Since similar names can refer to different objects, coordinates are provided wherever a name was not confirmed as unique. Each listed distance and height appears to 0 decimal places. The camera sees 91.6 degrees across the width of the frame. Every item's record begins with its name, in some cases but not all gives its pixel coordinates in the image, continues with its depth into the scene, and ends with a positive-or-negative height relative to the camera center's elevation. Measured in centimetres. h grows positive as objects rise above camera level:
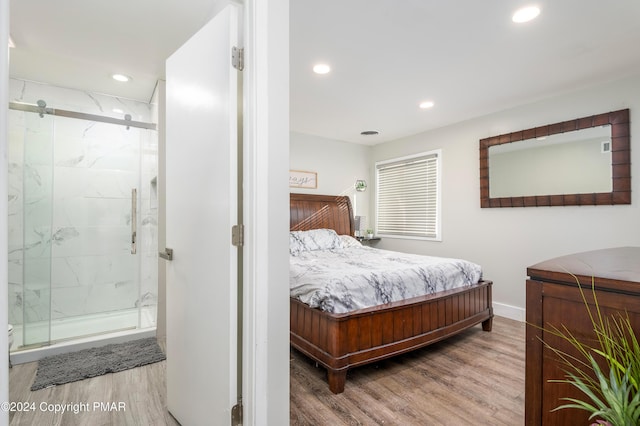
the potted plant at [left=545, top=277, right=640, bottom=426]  74 -42
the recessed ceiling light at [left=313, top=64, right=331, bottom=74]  269 +129
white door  135 -4
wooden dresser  89 -30
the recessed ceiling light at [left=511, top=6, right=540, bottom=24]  193 +128
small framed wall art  475 +57
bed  218 -90
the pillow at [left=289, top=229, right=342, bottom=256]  405 -34
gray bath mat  223 -116
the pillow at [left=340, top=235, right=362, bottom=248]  445 -38
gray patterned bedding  235 -53
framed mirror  289 +54
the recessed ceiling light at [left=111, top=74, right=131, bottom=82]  293 +132
